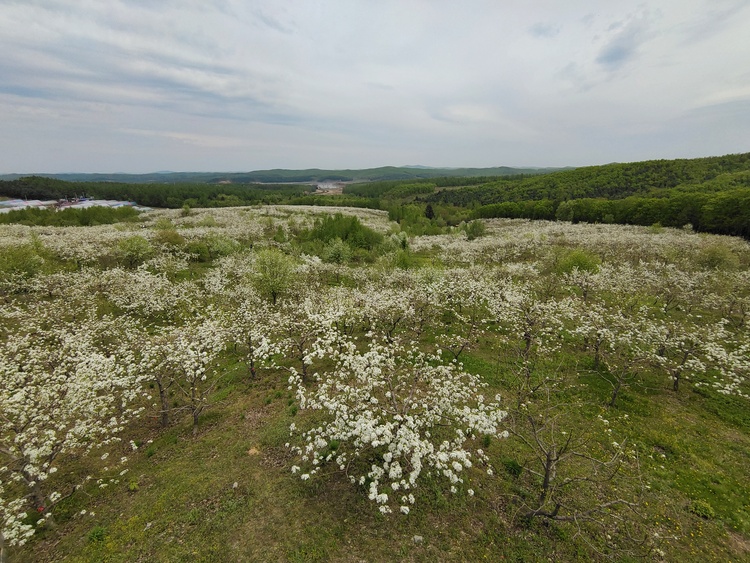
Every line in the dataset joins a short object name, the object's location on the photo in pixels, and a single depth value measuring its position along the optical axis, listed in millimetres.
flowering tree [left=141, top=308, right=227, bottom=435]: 16797
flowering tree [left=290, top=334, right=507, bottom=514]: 11000
